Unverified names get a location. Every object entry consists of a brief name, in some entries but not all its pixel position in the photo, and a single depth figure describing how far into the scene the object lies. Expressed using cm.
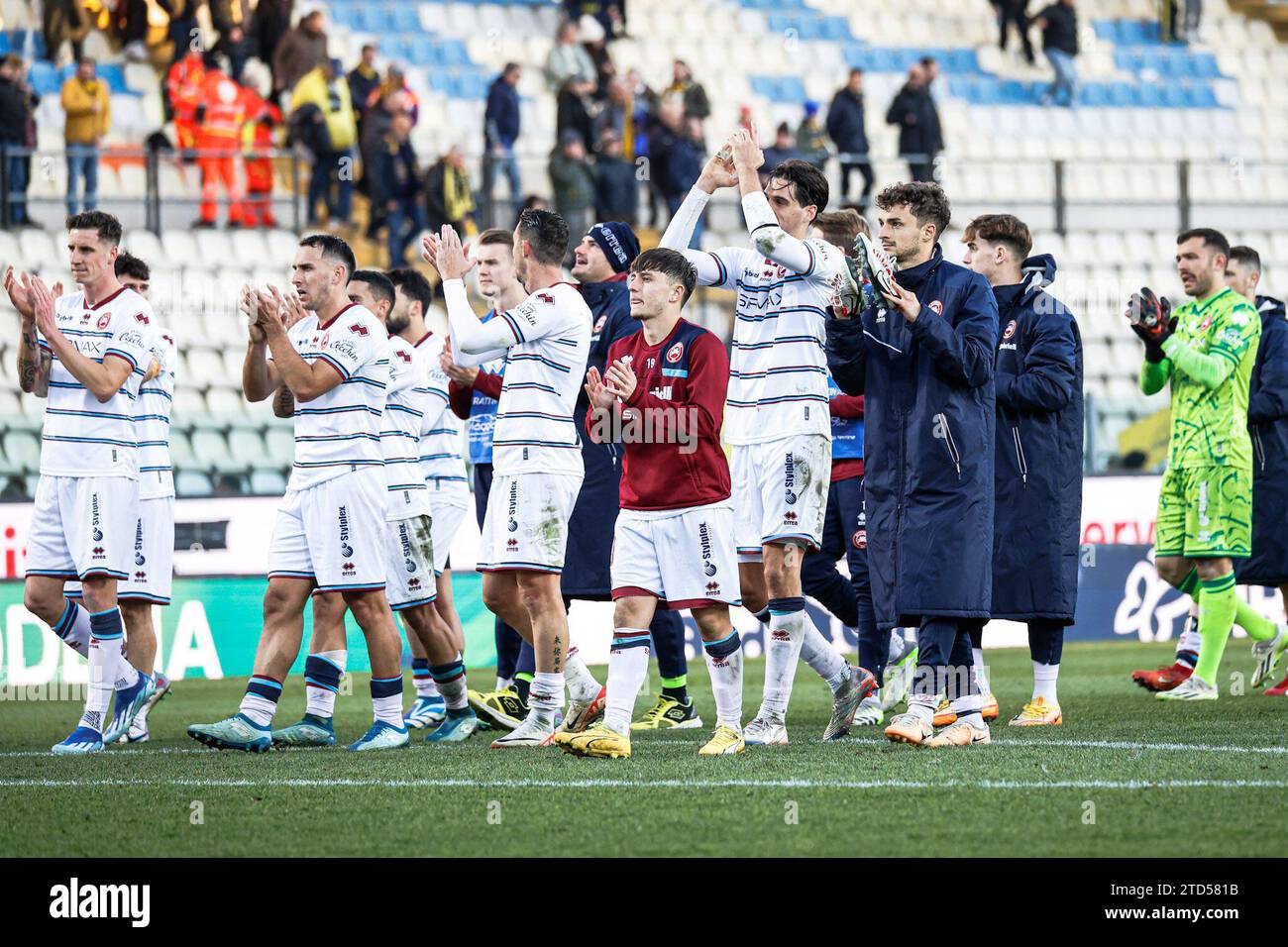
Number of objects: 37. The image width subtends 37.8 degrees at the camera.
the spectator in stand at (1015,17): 2614
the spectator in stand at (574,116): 1969
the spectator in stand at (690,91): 2041
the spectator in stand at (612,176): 1909
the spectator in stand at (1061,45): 2495
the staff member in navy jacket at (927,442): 756
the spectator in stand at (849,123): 2091
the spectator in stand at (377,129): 1848
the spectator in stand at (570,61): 2150
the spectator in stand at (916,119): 2133
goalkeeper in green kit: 1024
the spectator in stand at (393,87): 1859
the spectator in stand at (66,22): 1973
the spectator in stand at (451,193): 1800
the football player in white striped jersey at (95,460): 878
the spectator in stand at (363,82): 1914
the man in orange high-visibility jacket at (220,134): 1855
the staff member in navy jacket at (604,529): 934
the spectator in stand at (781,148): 1981
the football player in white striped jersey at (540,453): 826
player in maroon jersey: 768
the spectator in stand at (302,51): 1909
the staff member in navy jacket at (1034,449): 882
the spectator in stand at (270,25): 1948
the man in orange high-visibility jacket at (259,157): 1859
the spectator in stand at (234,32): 1927
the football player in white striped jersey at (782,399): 803
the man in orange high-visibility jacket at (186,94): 1881
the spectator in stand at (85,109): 1844
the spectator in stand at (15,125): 1753
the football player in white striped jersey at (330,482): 830
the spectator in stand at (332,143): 1848
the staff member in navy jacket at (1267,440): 1105
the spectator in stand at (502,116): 1995
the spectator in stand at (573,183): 1848
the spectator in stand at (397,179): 1839
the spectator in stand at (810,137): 2044
